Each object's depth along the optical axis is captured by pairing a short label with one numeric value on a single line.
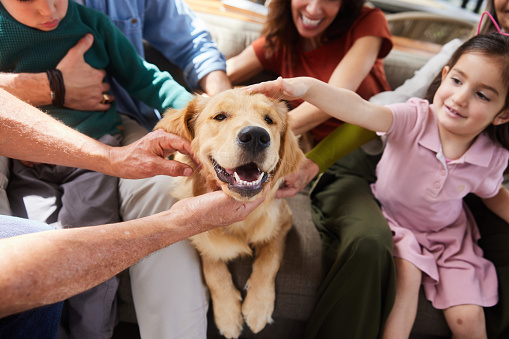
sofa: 1.35
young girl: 1.25
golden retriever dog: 0.96
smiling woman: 1.57
